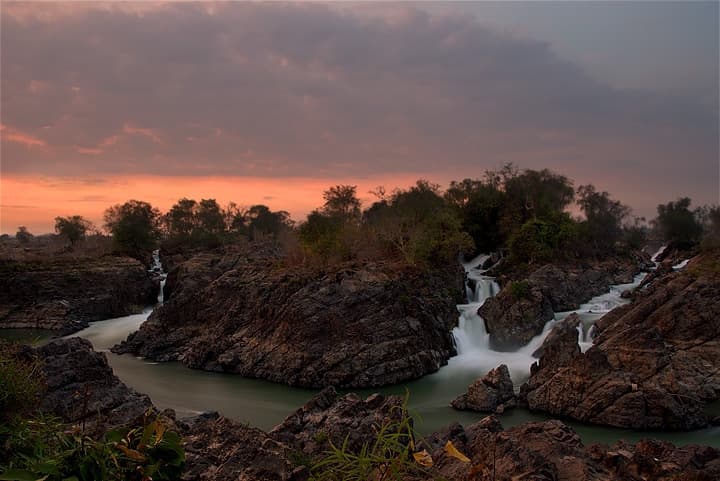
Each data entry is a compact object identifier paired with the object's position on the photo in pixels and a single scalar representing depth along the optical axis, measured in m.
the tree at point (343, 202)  43.19
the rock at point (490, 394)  16.42
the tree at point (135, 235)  49.53
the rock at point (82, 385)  10.34
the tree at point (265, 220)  69.86
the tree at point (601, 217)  42.34
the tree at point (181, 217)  62.17
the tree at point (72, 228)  64.25
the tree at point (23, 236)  81.94
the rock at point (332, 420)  8.75
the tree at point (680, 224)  49.16
